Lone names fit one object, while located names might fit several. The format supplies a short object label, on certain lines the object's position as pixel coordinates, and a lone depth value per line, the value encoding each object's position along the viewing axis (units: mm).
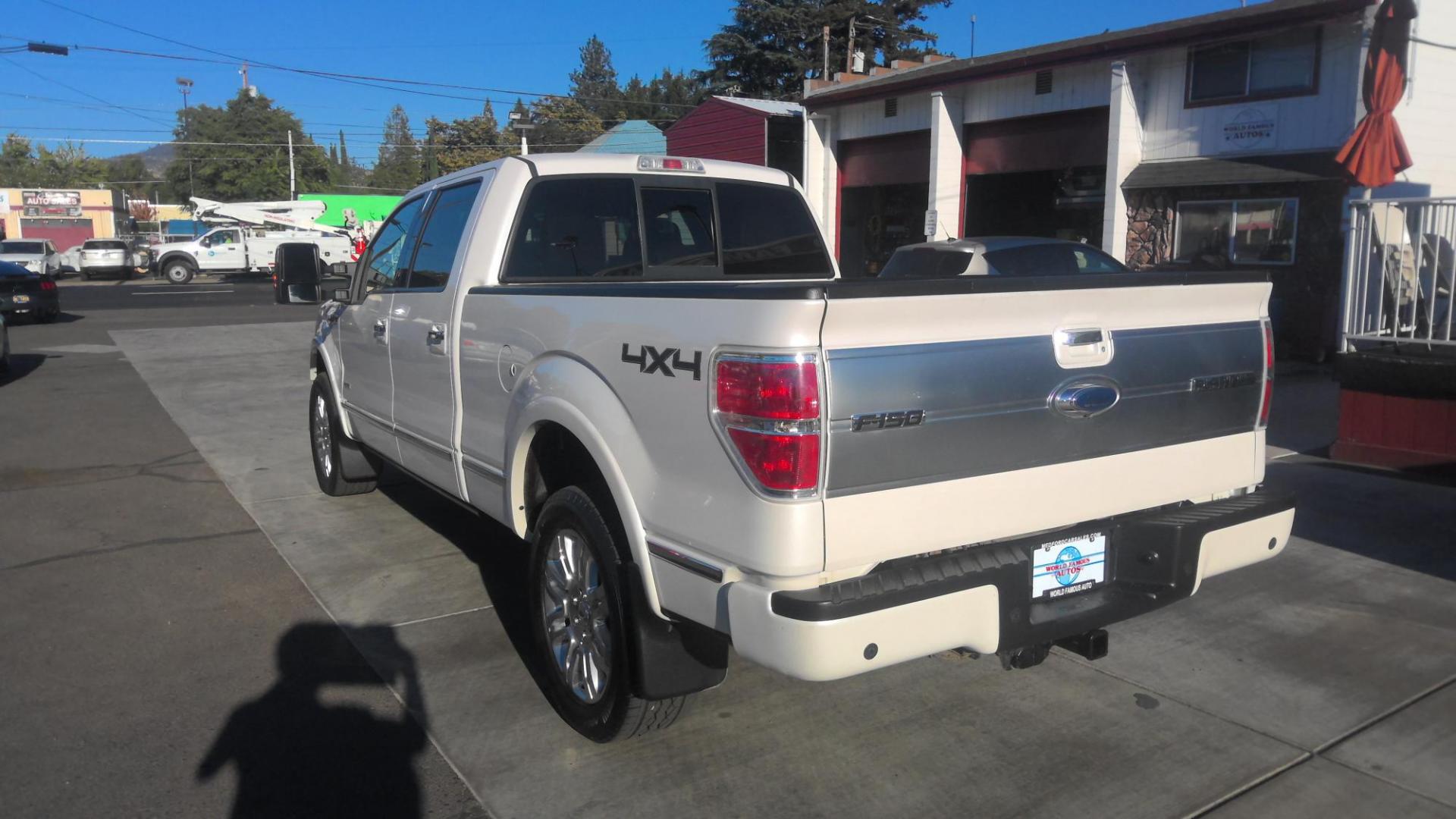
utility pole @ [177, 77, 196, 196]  80250
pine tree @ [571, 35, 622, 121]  95375
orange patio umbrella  11695
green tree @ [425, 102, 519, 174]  67750
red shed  24453
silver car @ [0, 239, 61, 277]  33938
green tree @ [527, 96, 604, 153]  67438
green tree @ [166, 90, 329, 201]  76812
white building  14203
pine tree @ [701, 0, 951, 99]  42188
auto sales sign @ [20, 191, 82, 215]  64438
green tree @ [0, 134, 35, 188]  90625
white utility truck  38969
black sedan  20438
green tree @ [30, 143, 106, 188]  89875
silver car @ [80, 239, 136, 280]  40000
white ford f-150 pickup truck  2820
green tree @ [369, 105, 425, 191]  99062
